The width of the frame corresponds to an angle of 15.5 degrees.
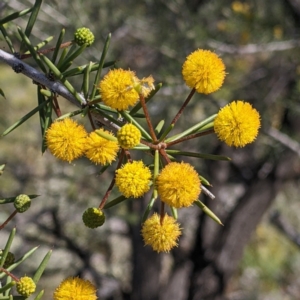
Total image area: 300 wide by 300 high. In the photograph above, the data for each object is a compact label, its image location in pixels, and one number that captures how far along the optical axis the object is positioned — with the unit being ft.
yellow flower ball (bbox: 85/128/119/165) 0.84
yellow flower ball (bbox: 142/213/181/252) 0.87
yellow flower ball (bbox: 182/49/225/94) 0.87
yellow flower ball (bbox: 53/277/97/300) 0.87
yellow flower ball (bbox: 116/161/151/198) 0.83
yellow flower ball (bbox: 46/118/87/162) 0.84
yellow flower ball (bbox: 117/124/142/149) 0.82
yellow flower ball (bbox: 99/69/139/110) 0.84
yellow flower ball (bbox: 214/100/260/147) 0.84
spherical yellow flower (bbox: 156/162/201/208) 0.82
